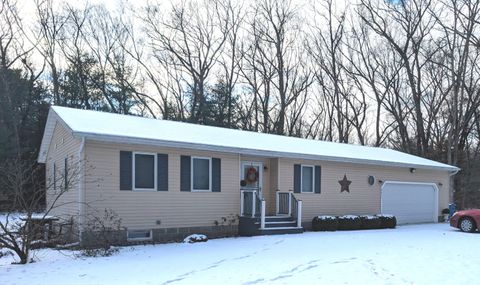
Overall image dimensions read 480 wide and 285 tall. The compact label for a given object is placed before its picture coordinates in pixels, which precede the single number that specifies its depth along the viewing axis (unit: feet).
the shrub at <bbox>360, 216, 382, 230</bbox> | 63.98
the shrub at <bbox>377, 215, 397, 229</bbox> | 65.78
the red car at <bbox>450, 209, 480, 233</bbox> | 59.16
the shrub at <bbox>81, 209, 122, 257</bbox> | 40.55
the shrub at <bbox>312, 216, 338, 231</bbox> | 60.23
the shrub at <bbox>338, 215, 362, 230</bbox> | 61.77
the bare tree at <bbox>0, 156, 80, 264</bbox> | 32.96
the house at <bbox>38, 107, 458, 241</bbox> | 44.42
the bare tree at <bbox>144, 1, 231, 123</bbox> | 119.85
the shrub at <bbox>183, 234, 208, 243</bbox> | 47.11
